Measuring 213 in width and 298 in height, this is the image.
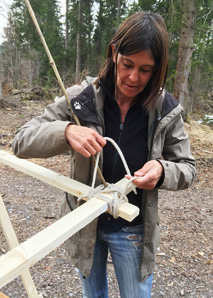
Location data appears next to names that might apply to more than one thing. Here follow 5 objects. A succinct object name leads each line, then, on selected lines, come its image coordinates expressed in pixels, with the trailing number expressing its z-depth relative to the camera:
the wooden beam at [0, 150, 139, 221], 0.90
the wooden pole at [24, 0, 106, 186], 0.74
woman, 0.96
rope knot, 0.91
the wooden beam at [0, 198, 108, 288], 0.62
